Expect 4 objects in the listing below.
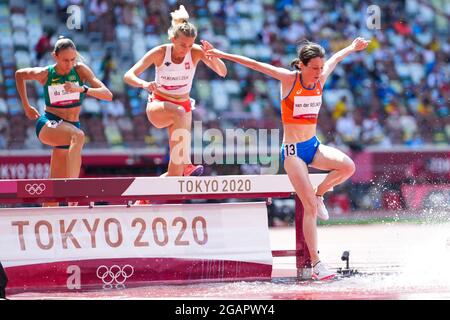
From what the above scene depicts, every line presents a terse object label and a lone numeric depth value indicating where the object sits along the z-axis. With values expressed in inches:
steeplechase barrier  618.8
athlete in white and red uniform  690.2
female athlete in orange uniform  629.6
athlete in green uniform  687.1
